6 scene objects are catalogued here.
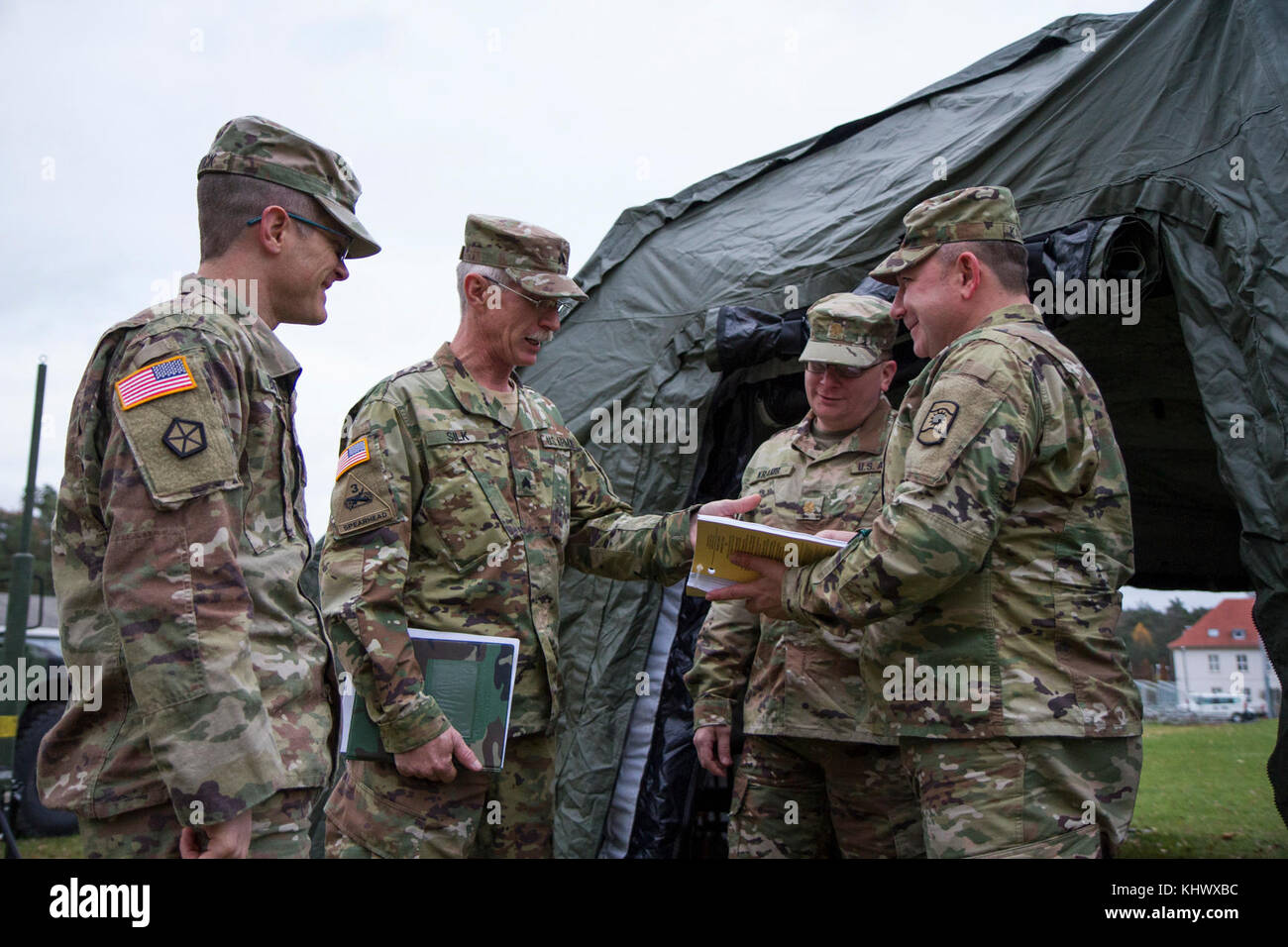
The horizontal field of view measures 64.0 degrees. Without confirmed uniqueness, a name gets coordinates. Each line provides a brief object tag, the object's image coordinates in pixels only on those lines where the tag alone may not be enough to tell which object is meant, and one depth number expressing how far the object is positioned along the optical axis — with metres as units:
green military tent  2.50
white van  11.59
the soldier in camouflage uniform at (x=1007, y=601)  2.00
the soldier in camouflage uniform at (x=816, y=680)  2.72
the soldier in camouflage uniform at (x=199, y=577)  1.46
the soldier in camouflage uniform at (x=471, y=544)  2.29
